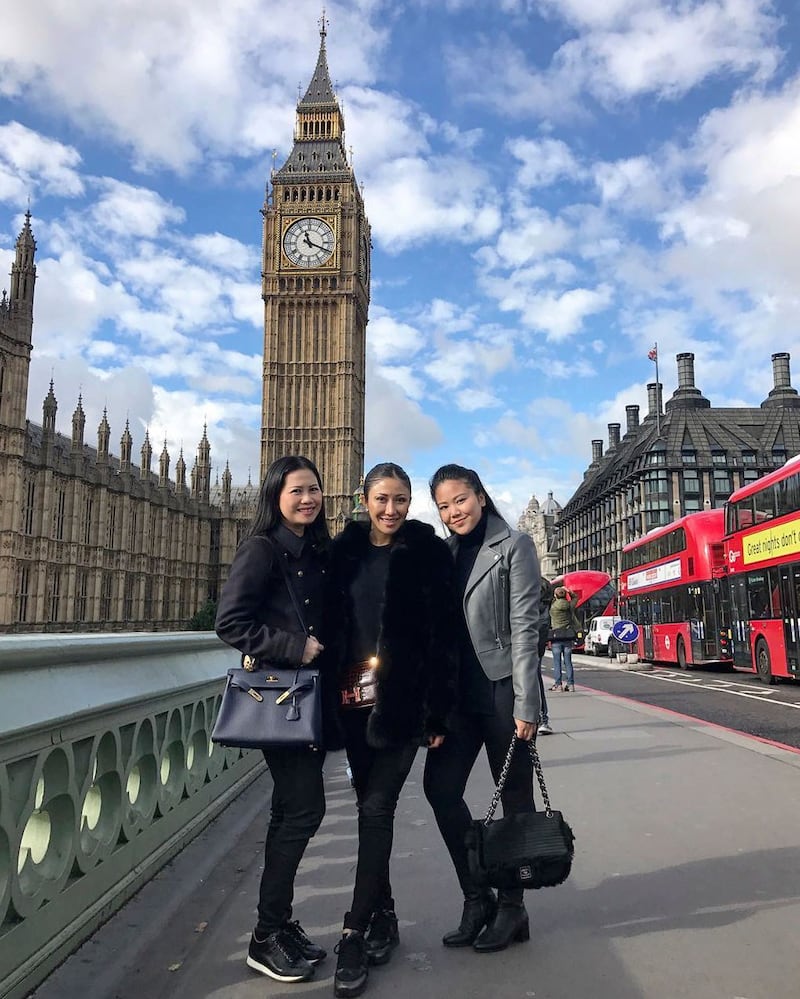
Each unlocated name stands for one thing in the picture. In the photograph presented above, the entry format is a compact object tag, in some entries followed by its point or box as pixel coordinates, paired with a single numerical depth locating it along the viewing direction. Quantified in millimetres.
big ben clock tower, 72625
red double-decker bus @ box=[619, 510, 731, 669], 20266
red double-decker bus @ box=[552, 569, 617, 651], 34281
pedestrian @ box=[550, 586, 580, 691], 12297
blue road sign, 20188
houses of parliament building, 54219
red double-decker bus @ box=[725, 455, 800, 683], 15234
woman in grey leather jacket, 3221
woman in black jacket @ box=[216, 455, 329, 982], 2883
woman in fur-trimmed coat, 2977
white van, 30844
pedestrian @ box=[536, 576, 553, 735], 7672
